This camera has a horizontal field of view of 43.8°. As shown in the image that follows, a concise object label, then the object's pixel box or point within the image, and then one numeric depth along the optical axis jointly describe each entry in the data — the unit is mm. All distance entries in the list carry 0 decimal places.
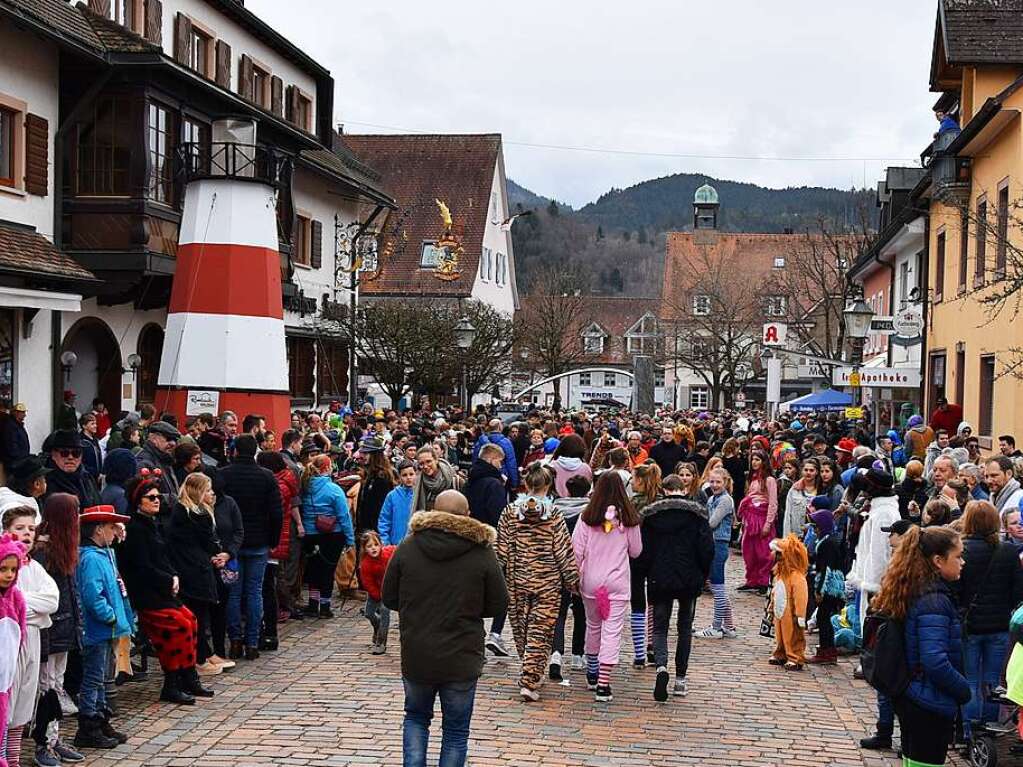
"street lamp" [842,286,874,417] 26078
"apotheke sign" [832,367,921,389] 26172
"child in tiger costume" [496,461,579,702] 9961
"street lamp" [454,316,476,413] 30938
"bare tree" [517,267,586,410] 55409
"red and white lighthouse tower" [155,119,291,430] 17938
